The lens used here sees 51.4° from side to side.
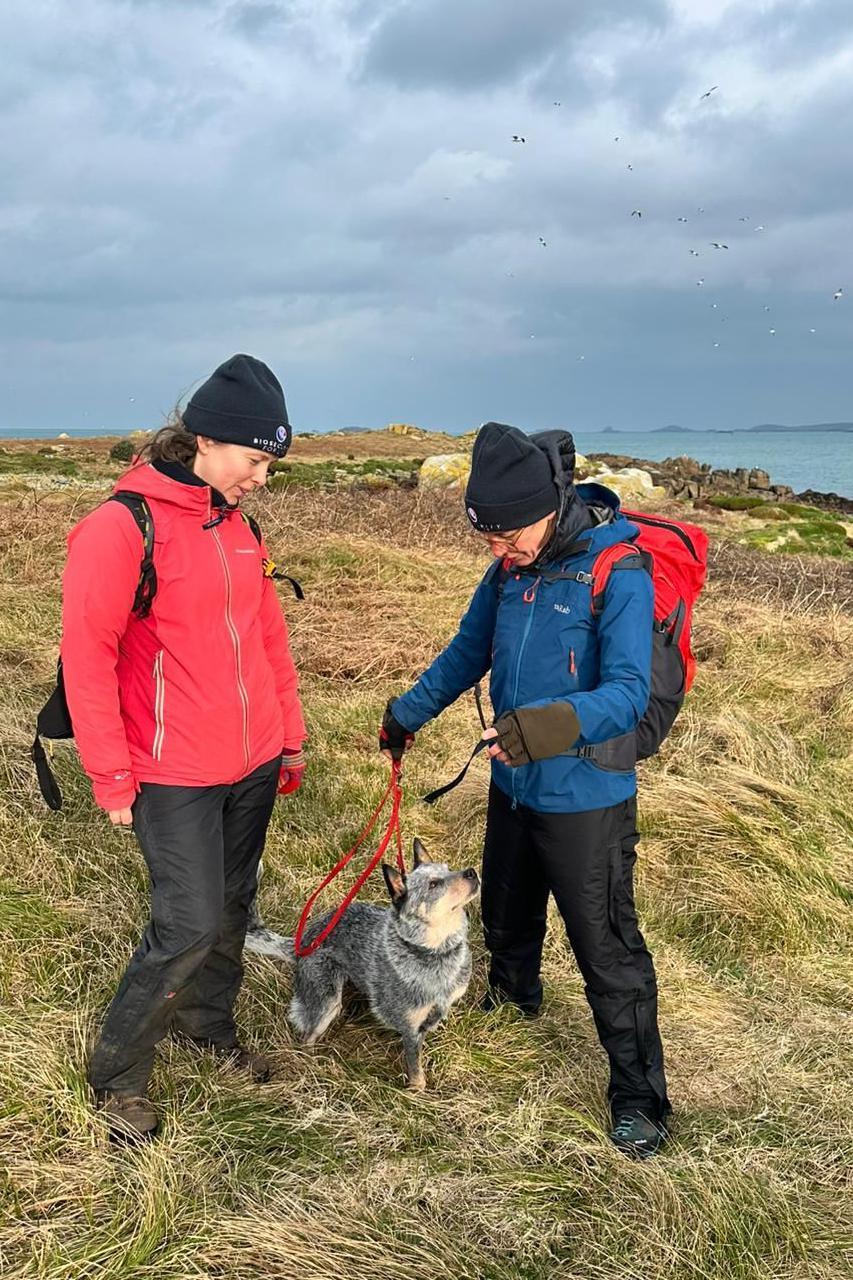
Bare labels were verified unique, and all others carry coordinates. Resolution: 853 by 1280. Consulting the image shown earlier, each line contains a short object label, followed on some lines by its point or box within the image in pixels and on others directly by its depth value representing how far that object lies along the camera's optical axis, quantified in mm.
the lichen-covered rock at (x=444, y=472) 24203
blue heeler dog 3643
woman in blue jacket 2973
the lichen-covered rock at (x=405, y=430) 79562
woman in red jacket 2721
